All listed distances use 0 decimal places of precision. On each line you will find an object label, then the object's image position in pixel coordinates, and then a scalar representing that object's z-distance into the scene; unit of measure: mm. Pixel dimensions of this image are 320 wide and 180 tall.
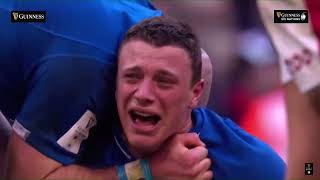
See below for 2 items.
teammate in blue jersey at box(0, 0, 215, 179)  6725
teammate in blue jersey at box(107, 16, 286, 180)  6738
